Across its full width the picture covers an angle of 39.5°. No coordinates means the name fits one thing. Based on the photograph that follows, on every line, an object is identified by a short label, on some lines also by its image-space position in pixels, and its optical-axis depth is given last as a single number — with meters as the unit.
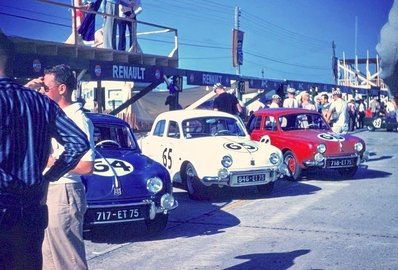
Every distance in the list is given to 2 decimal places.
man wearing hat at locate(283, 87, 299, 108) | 15.98
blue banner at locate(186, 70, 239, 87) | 14.73
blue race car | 6.41
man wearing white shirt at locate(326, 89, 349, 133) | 14.62
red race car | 11.35
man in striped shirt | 2.62
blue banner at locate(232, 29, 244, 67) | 23.34
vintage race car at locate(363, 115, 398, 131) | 28.12
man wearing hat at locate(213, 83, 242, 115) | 13.17
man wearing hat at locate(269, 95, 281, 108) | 15.60
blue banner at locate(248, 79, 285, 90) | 18.96
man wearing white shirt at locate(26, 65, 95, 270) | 3.84
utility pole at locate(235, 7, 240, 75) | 33.37
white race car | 9.16
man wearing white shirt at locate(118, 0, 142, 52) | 13.67
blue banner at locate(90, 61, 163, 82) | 10.90
